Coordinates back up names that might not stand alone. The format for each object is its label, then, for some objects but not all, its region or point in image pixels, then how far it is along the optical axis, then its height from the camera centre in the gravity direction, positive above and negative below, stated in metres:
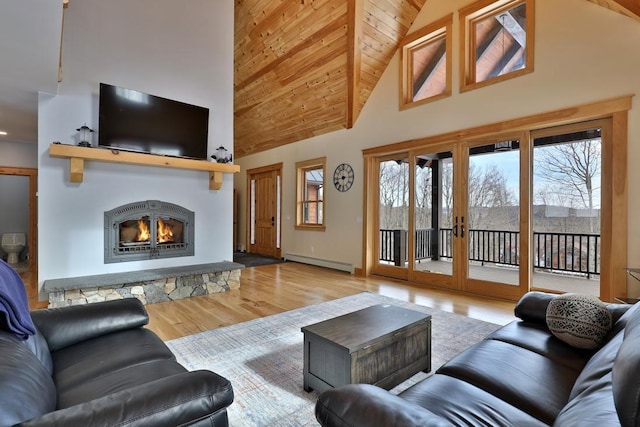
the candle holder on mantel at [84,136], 3.57 +0.90
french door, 3.61 +0.04
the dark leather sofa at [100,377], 0.90 -0.63
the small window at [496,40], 3.96 +2.38
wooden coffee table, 1.78 -0.84
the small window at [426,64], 4.68 +2.43
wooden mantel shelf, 3.43 +0.67
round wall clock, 6.00 +0.73
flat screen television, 3.72 +1.17
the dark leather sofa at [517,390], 0.74 -0.70
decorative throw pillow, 1.58 -0.56
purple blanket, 1.24 -0.41
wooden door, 7.82 +0.07
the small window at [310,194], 6.79 +0.44
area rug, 1.81 -1.14
